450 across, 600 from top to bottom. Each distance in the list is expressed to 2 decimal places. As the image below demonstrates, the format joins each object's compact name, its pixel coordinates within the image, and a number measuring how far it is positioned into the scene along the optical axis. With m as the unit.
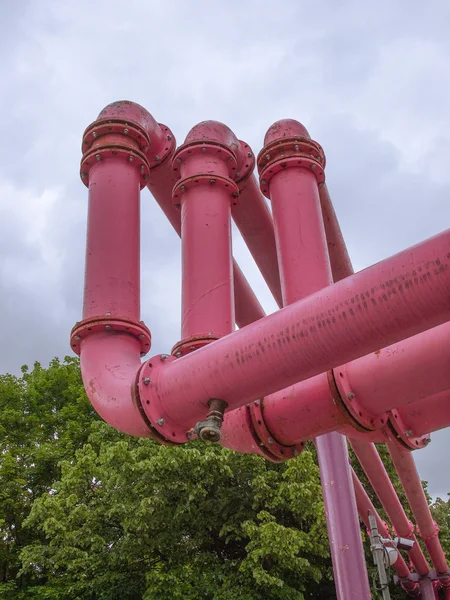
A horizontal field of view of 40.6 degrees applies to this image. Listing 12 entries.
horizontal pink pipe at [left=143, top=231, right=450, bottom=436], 3.31
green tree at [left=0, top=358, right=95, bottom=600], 19.42
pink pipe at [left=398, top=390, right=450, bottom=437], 5.06
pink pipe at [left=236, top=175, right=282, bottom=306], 8.02
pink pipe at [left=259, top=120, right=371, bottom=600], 5.80
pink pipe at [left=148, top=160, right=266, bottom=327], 7.50
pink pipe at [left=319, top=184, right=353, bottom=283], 8.62
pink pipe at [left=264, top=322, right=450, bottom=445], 4.12
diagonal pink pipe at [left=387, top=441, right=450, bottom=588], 10.73
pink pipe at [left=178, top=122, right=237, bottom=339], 5.46
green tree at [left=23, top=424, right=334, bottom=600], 14.91
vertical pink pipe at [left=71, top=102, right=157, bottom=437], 4.85
